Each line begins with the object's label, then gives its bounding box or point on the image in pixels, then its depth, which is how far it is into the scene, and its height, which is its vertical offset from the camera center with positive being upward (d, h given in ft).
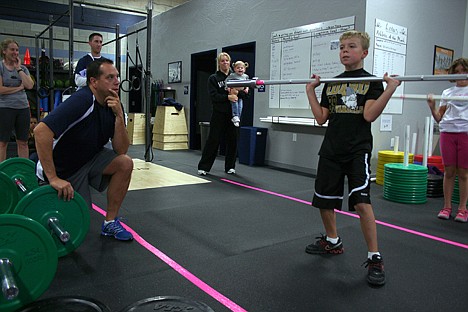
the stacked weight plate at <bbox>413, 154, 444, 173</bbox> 13.43 -1.48
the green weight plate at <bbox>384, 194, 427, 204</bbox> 11.37 -2.32
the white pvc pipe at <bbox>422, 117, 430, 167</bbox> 11.95 -0.61
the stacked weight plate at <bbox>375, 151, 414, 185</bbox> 13.20 -1.36
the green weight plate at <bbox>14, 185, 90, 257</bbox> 5.92 -1.59
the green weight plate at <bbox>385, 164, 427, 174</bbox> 11.36 -1.40
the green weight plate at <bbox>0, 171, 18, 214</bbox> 7.61 -1.70
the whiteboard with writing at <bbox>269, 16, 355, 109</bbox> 14.84 +2.44
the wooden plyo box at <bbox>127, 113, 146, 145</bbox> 25.84 -1.11
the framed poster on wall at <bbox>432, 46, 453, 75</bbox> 16.76 +2.63
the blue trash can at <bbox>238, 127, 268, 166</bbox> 17.75 -1.35
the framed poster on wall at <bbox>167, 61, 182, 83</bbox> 24.60 +2.57
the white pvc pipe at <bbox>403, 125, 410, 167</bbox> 11.35 -0.83
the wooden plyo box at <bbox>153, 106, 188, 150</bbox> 23.30 -0.99
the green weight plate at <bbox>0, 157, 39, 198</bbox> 8.54 -1.37
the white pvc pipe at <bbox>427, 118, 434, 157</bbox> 13.07 -0.65
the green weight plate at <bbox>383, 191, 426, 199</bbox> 11.35 -2.17
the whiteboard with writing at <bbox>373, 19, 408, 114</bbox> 14.30 +2.50
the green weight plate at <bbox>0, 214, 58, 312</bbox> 4.63 -1.77
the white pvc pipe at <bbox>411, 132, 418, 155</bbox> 14.05 -0.91
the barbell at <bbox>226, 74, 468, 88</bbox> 5.19 +0.57
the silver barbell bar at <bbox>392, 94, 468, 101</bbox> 5.21 +0.32
